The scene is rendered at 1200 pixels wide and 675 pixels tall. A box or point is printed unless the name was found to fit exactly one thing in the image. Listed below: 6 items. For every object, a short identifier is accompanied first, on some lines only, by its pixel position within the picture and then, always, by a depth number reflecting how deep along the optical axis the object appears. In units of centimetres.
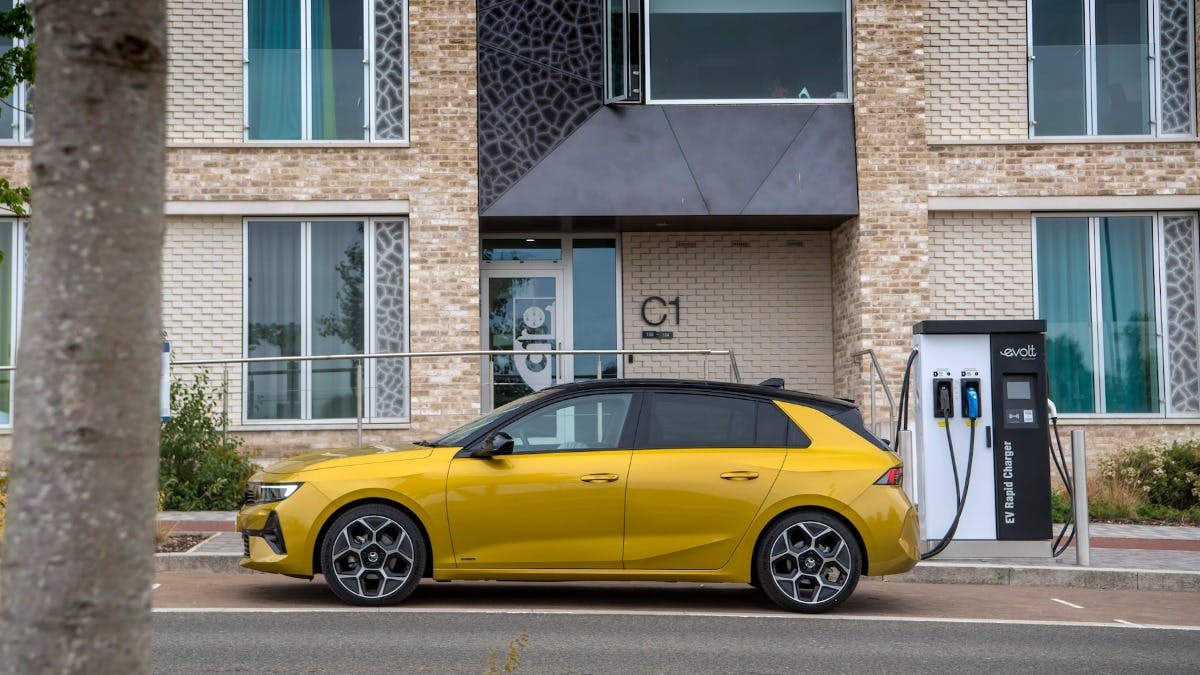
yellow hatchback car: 929
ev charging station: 1191
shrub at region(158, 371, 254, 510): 1501
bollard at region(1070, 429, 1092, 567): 1145
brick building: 1712
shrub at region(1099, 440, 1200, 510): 1631
